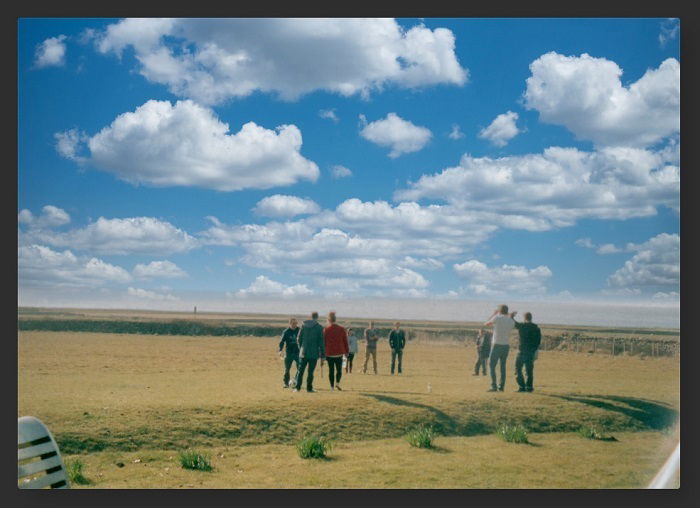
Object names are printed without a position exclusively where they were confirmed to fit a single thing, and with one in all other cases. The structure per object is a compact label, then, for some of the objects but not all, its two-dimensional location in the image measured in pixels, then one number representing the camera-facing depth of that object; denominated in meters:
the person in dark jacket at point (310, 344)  16.92
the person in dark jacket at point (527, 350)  16.57
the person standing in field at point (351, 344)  22.23
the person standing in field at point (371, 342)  22.75
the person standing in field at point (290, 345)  17.59
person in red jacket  17.02
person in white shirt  16.53
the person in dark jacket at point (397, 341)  22.84
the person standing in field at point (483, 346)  19.61
